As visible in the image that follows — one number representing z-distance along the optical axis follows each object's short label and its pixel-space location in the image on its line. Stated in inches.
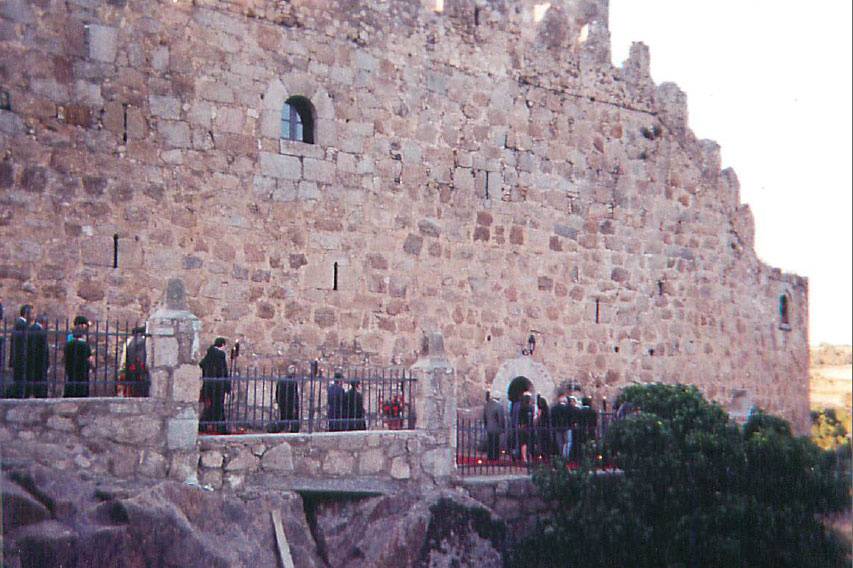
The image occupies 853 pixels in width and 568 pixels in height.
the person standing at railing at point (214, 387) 448.8
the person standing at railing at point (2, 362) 386.7
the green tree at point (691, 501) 466.6
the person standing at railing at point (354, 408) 484.7
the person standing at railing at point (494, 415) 598.2
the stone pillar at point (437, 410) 486.3
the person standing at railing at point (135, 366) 437.1
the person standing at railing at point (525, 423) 545.1
